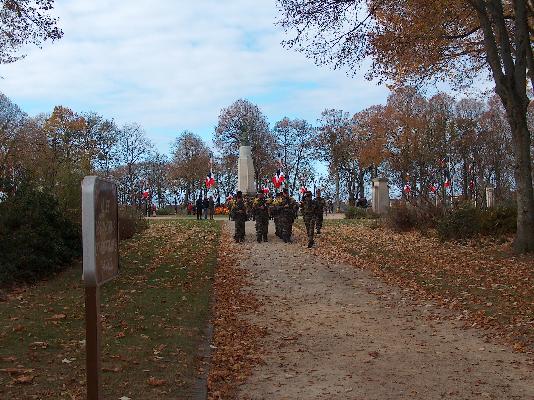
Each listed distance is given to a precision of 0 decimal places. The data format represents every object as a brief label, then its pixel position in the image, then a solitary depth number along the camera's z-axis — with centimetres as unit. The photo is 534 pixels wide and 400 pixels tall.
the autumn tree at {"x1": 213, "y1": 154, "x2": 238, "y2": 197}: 6178
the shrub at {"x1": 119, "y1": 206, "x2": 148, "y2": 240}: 2134
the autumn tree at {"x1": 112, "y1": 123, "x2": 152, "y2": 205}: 7012
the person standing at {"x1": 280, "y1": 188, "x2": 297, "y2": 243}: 2261
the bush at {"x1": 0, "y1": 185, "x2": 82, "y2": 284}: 1279
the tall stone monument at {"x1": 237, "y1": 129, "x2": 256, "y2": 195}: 3797
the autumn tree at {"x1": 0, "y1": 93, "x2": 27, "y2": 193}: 1508
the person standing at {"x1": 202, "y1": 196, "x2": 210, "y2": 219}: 4500
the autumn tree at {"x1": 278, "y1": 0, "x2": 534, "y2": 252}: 1534
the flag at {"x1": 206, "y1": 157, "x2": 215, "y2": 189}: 4705
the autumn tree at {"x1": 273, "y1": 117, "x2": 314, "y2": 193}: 7369
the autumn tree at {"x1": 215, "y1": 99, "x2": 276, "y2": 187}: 6088
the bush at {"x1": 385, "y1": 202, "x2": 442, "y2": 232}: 2319
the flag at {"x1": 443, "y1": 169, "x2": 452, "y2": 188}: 4721
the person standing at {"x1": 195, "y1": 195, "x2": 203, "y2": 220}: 4369
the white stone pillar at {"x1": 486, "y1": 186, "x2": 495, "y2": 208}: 3616
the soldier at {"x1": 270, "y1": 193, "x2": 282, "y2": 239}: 2324
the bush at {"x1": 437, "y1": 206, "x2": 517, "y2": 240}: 1980
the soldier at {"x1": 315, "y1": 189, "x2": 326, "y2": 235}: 2282
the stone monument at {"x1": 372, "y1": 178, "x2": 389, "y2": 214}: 4247
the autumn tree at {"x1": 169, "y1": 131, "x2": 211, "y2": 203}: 6969
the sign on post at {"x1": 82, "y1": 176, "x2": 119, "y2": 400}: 446
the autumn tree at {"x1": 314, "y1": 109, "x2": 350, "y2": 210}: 7069
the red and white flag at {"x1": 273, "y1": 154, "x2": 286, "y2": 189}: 4206
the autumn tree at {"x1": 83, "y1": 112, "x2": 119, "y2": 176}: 6422
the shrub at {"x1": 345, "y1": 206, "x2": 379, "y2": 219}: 4191
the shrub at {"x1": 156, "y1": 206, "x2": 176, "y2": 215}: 6175
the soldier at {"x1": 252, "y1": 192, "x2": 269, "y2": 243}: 2242
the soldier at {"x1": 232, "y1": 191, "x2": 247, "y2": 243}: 2255
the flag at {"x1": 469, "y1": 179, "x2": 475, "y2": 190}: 5081
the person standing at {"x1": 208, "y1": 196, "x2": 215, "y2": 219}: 4472
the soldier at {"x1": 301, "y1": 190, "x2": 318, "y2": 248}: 2086
